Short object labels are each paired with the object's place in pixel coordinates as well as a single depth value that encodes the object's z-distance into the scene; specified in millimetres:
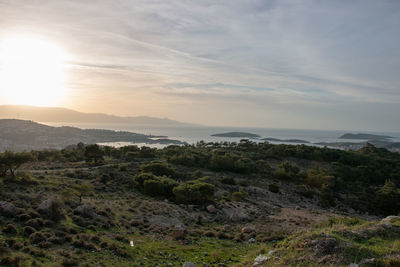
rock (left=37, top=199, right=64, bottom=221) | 10887
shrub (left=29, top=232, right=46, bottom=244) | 8750
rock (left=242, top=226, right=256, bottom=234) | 13781
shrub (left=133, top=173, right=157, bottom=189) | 21625
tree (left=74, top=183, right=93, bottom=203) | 14887
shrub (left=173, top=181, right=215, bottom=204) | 18844
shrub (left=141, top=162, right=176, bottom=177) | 26412
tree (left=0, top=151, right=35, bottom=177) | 15898
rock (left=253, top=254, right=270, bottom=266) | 7878
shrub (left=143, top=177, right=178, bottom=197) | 20359
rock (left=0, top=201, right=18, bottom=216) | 10219
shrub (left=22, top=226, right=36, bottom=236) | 9164
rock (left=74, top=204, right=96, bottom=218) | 12422
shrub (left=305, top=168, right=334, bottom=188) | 30673
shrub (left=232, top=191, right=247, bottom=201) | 21900
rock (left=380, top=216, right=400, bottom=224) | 9525
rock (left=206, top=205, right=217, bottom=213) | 17828
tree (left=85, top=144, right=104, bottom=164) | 29703
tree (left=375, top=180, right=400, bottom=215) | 25391
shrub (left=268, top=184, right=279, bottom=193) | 26875
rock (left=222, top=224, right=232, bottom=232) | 14201
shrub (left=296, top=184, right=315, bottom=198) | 27631
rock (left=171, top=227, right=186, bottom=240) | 11930
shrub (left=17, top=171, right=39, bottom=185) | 15568
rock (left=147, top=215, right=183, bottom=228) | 14000
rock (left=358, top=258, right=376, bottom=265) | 6332
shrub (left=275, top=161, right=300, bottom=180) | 32281
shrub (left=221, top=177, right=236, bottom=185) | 27341
